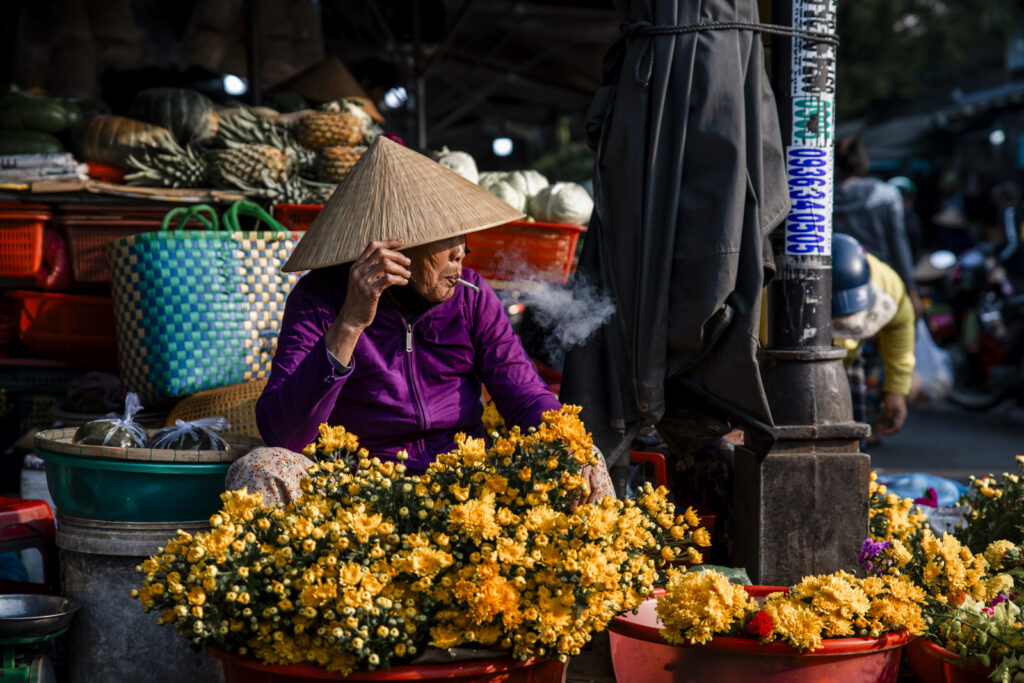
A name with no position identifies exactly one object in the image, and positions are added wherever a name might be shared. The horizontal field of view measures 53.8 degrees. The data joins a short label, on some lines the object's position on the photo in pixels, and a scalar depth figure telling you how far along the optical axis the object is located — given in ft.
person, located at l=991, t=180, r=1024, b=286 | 34.27
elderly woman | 7.70
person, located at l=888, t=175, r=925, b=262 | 37.42
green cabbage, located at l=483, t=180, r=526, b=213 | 13.66
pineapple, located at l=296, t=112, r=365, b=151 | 14.71
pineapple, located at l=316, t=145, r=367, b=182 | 14.10
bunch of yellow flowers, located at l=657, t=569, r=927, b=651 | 6.85
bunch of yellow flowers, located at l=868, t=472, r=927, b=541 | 9.92
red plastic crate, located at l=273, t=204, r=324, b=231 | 13.51
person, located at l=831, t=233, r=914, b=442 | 14.33
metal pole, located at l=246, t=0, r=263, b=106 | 19.26
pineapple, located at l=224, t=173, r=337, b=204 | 13.38
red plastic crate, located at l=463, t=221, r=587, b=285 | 12.87
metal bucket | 8.10
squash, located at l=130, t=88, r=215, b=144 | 14.69
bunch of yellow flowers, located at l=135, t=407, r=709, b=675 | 5.99
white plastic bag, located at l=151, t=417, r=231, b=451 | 8.45
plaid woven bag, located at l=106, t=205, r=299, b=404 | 11.78
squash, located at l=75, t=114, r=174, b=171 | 13.85
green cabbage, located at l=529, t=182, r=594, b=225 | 13.32
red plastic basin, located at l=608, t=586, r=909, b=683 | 6.98
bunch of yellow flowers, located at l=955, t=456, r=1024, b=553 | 9.75
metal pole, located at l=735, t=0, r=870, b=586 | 10.17
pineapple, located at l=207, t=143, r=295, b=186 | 13.44
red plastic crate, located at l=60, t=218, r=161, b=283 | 13.24
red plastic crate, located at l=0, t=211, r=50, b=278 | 13.04
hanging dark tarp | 9.40
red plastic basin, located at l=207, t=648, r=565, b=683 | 6.06
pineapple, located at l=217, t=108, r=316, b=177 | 14.39
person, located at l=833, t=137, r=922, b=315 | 21.03
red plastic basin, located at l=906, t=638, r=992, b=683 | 7.95
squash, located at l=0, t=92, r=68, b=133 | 14.32
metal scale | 7.39
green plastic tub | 8.01
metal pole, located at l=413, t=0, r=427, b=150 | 23.49
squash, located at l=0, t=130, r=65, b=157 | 13.82
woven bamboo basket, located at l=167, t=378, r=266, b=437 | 11.02
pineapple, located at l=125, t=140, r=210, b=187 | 13.48
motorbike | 31.27
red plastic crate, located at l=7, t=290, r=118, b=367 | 13.33
